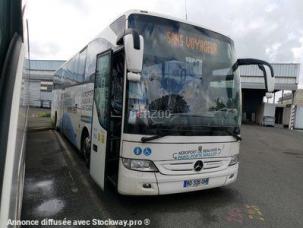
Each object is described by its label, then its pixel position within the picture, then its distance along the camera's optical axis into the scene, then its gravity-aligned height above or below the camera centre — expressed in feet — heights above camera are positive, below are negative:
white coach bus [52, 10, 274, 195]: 10.39 +0.14
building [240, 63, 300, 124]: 80.03 +14.48
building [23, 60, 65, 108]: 100.96 +5.77
